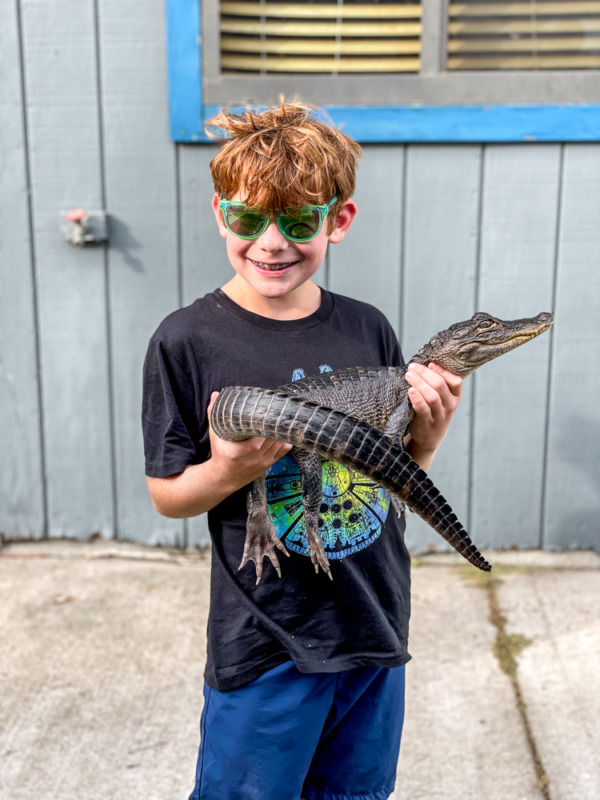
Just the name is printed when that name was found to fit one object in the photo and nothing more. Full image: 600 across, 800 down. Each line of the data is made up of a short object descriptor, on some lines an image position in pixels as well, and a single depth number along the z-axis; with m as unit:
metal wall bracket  3.52
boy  1.63
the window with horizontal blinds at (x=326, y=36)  3.42
